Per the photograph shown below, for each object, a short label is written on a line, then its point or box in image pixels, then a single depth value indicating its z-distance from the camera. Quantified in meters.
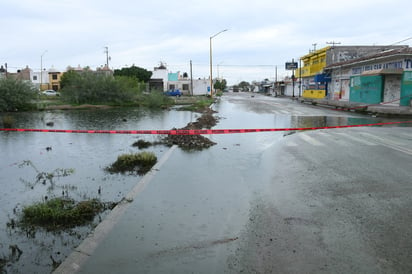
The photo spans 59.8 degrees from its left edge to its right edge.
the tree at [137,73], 85.25
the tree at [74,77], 41.53
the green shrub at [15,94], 33.97
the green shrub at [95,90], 41.44
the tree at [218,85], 146.93
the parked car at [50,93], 72.83
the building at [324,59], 54.38
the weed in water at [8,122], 21.15
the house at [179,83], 92.39
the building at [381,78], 28.77
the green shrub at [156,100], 38.78
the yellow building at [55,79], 95.50
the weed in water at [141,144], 12.53
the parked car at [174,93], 77.78
